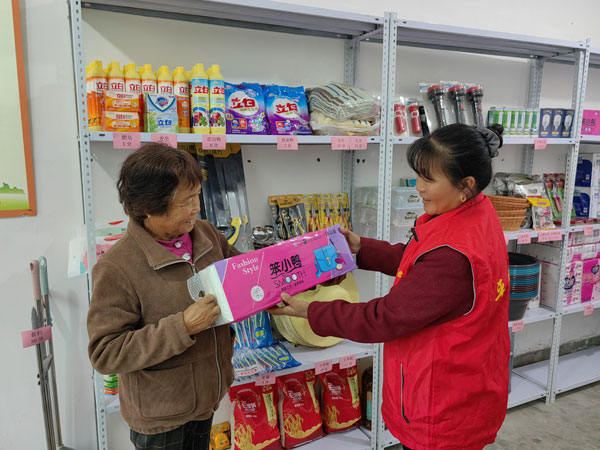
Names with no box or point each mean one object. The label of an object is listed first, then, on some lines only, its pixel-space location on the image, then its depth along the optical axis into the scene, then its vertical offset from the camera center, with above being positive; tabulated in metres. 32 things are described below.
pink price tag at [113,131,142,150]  1.66 +0.06
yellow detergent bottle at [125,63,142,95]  1.75 +0.30
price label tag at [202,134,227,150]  1.80 +0.06
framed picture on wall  1.87 +0.12
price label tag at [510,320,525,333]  2.80 -1.06
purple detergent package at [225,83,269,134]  1.97 +0.20
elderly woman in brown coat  1.19 -0.44
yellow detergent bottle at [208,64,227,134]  1.83 +0.23
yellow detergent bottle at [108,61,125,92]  1.73 +0.30
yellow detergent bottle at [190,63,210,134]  1.81 +0.23
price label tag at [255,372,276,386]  2.02 -1.03
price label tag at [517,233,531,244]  2.70 -0.49
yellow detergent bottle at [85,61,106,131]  1.68 +0.23
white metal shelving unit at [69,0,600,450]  1.80 +0.49
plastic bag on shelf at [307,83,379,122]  2.14 +0.26
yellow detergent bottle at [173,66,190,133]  1.82 +0.25
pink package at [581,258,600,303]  3.13 -0.88
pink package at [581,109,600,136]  3.04 +0.24
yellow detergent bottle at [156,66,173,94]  1.81 +0.30
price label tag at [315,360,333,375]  2.19 -1.05
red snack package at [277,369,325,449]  2.40 -1.40
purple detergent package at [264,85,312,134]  2.08 +0.21
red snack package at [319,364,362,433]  2.53 -1.41
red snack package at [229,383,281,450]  2.29 -1.38
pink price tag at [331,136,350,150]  2.08 +0.07
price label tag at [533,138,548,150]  2.65 +0.09
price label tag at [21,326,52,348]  1.76 -0.74
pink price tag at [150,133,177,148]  1.71 +0.07
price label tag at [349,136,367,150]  2.12 +0.07
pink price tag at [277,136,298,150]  1.99 +0.06
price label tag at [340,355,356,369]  2.27 -1.06
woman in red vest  1.25 -0.47
